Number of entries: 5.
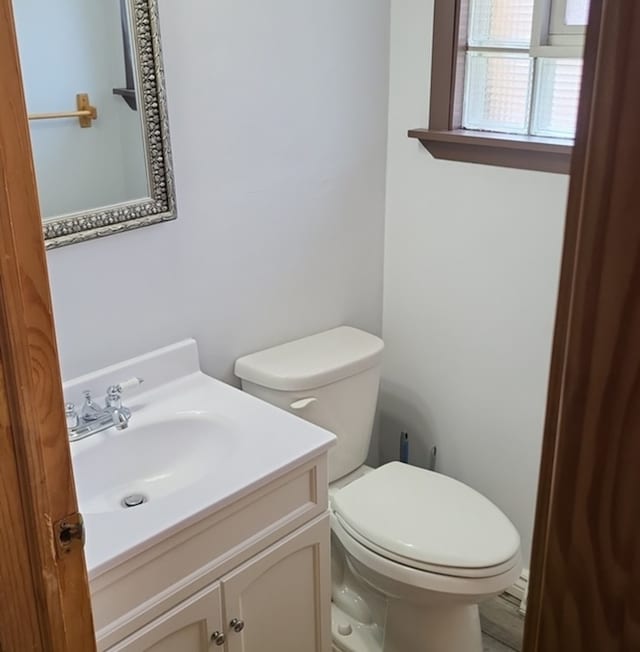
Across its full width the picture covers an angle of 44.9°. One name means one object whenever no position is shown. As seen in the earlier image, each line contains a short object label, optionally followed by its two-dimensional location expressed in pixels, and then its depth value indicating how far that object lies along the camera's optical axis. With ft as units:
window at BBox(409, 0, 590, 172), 5.98
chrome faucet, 5.16
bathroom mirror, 4.80
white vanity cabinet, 4.28
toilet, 5.56
